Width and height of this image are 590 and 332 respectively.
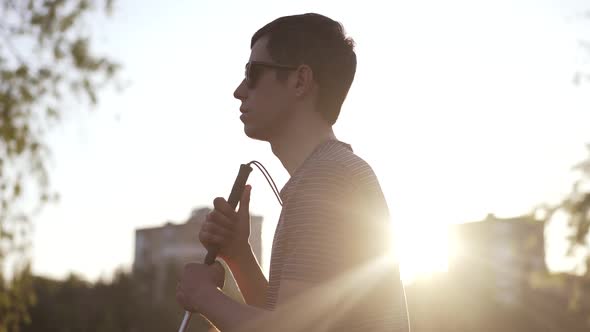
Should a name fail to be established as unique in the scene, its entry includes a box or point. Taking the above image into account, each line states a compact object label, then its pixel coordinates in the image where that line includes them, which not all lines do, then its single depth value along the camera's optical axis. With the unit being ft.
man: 7.36
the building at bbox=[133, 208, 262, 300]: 181.57
